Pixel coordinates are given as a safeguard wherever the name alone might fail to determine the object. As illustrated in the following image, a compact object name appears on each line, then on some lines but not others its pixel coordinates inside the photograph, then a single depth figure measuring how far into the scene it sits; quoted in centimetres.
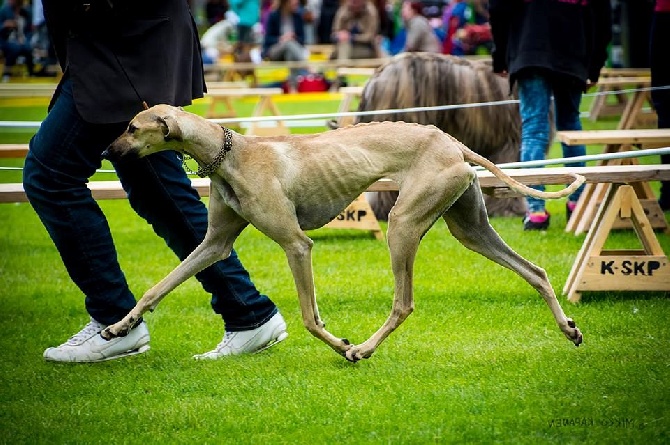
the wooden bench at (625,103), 1849
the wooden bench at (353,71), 2165
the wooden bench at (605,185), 1176
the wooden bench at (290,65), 3289
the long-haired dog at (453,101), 1438
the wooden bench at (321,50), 4381
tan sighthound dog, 751
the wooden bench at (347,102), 1683
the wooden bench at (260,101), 2136
